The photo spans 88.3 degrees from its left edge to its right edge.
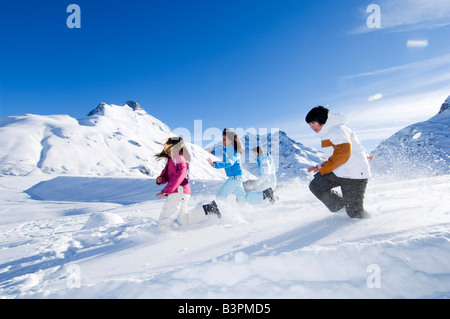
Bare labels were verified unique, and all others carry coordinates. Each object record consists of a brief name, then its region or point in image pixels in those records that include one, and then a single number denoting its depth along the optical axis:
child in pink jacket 3.66
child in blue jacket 5.02
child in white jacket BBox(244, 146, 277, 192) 6.64
